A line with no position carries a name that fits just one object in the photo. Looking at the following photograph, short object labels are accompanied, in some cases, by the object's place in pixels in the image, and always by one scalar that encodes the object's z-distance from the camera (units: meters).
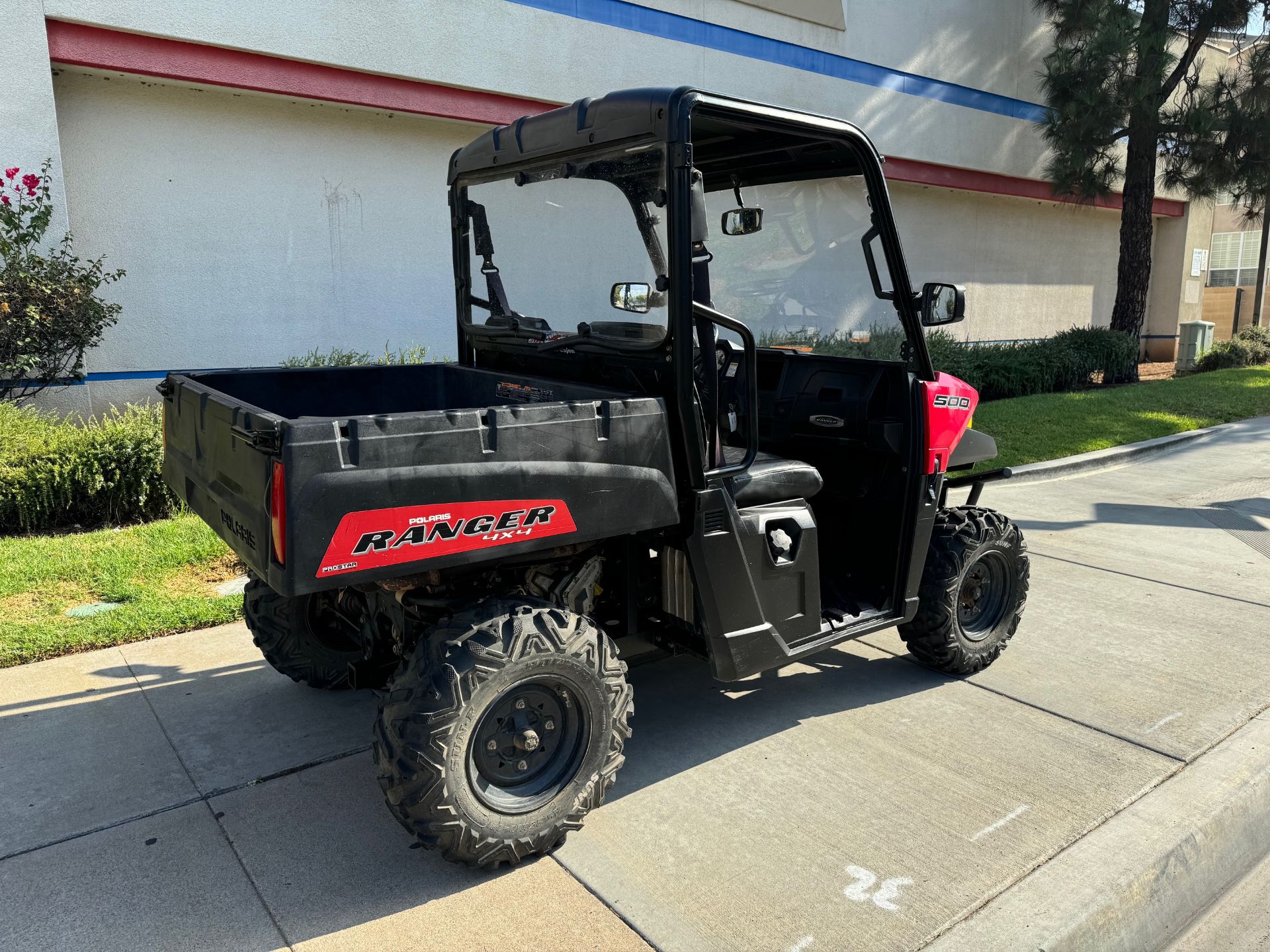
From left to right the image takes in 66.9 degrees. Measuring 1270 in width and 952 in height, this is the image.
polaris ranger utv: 2.65
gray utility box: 17.36
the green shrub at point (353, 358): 8.74
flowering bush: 6.69
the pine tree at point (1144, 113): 13.48
